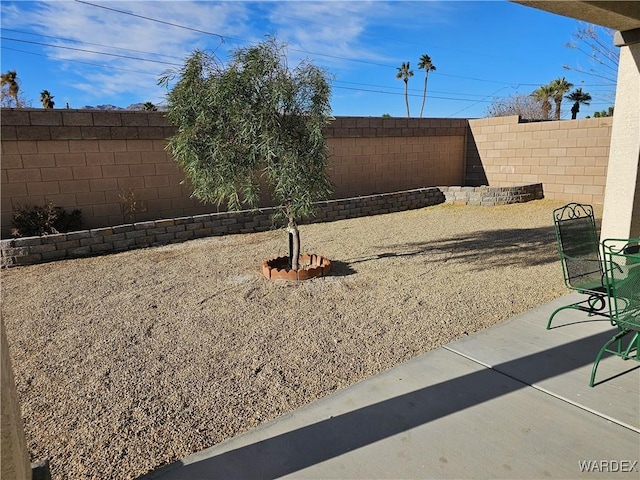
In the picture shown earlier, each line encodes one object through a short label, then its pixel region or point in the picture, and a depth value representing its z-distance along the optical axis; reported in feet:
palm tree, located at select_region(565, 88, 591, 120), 86.07
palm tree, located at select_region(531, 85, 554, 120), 90.58
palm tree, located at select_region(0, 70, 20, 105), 81.16
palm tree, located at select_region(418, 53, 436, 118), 132.98
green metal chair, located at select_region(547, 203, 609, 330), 12.16
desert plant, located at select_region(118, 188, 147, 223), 27.94
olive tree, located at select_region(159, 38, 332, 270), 16.53
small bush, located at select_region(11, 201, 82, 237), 23.56
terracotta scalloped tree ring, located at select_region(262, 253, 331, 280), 18.86
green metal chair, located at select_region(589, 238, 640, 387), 9.37
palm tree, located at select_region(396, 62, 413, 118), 141.49
